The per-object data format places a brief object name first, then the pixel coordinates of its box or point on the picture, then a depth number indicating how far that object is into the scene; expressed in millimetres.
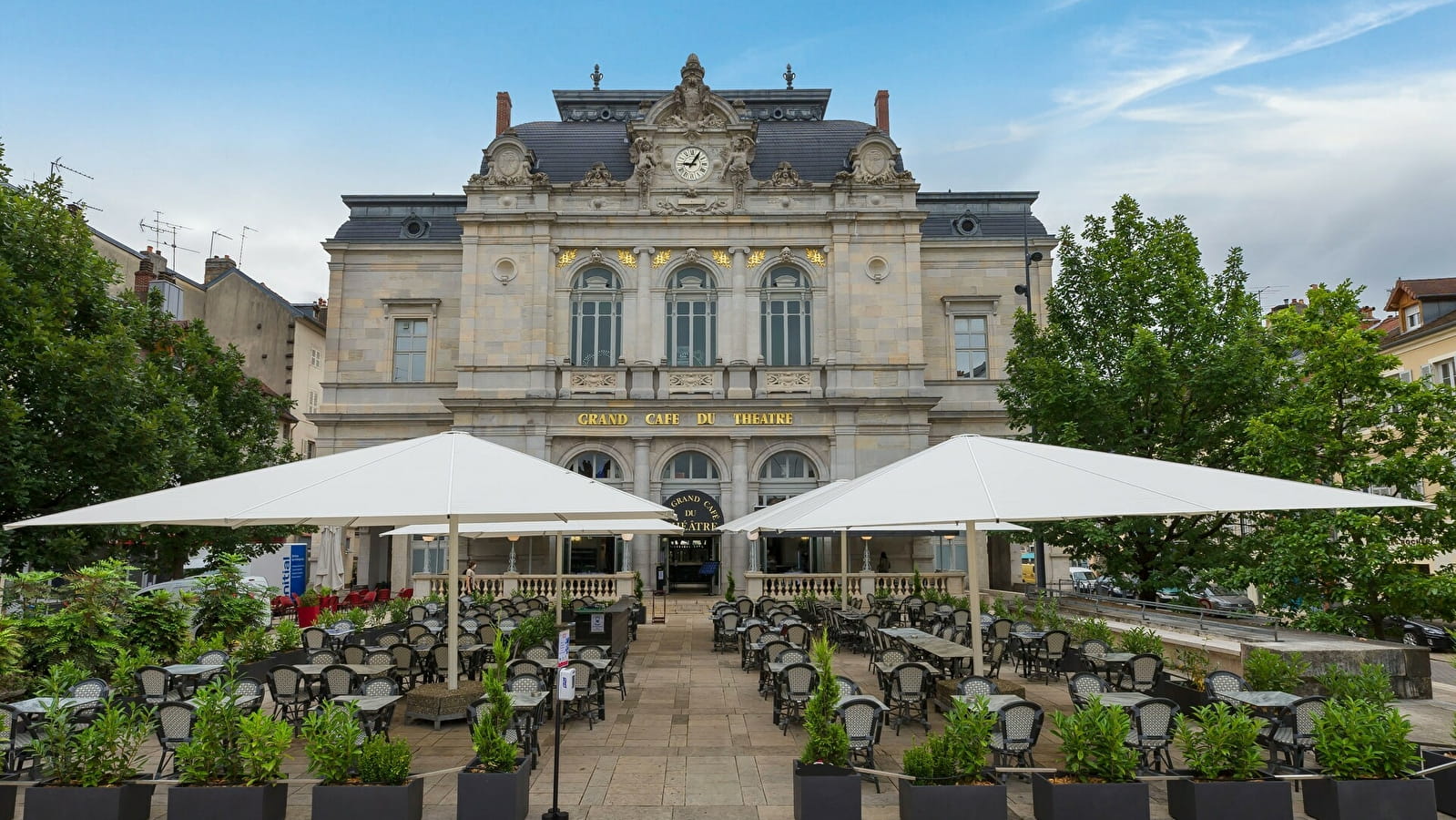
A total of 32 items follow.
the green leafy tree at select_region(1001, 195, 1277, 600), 22875
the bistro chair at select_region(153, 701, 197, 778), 9430
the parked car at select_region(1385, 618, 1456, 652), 23641
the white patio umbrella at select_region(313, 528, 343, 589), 31547
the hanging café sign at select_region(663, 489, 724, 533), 33562
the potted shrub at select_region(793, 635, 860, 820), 7723
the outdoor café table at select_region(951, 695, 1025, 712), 9506
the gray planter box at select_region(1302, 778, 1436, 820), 7625
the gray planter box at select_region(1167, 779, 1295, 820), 7641
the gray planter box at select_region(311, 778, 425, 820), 7559
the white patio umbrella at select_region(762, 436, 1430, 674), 8820
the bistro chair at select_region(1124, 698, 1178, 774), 9227
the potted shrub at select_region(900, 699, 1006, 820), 7531
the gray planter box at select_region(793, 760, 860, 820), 7715
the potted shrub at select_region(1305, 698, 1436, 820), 7672
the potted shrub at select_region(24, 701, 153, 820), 7605
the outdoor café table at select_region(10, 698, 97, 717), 9031
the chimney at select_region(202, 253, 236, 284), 47656
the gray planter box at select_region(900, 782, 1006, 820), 7520
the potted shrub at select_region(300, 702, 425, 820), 7570
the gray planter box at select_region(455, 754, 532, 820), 7801
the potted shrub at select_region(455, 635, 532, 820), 7812
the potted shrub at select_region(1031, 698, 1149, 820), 7609
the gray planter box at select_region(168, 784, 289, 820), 7555
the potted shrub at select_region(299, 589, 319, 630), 22922
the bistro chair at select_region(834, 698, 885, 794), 9617
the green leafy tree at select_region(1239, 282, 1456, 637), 14719
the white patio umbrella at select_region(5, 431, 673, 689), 9539
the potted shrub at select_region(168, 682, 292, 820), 7594
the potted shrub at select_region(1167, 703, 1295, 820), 7641
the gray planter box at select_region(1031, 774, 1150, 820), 7594
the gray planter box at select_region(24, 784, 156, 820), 7562
